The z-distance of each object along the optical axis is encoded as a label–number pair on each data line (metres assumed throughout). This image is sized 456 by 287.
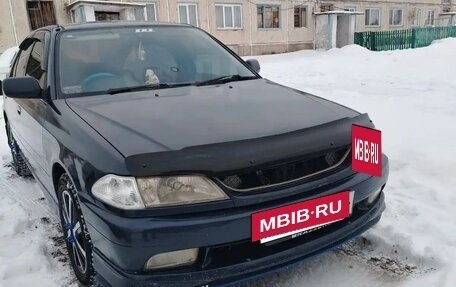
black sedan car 1.71
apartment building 16.70
